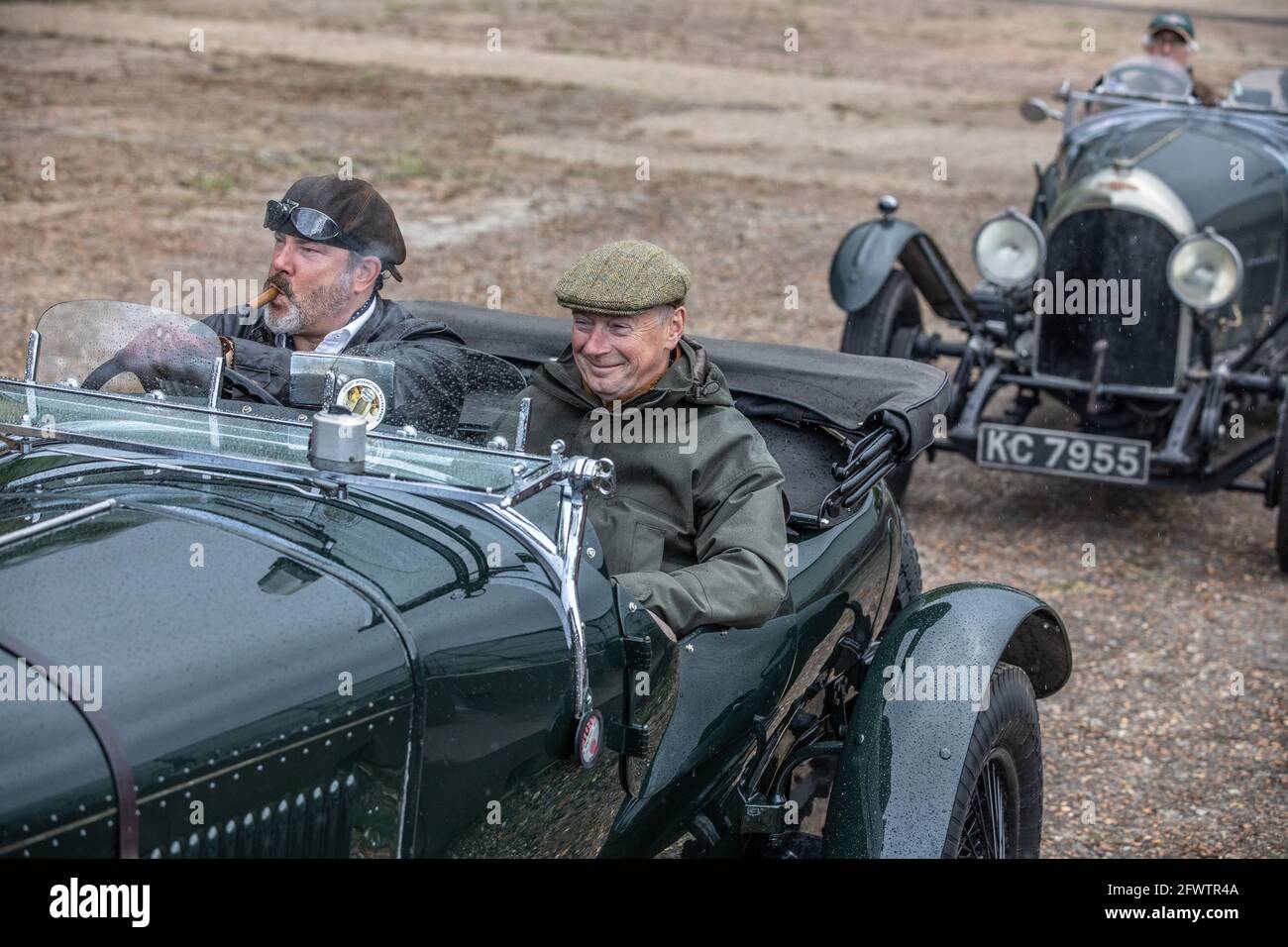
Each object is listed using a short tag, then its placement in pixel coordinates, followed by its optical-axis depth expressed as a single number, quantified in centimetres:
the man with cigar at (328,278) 343
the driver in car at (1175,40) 823
